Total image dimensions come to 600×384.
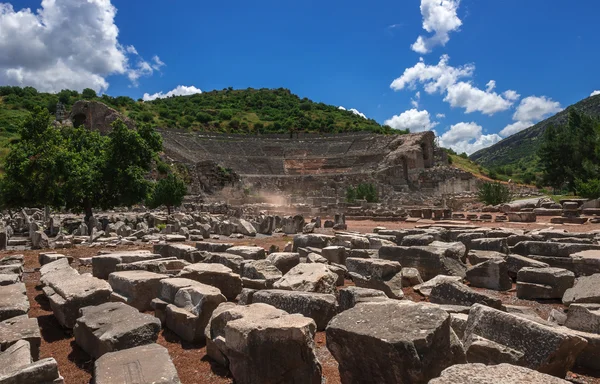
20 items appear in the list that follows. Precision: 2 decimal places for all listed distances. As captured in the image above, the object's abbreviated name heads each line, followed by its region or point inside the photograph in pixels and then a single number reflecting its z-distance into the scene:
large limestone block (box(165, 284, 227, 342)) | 5.14
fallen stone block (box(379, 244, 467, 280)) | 8.04
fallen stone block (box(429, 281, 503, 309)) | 5.42
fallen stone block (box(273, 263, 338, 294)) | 6.14
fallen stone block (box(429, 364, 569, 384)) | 2.60
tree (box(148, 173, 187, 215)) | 28.89
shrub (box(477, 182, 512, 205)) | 30.80
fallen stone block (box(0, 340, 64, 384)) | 3.23
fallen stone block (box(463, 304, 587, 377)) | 3.68
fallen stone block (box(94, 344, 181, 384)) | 3.29
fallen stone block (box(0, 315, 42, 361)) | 4.25
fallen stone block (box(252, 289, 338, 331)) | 5.16
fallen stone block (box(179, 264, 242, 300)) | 6.57
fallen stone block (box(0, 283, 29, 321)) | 5.05
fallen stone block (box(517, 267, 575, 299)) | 6.63
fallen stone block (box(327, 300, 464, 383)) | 3.22
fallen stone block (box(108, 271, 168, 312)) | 6.14
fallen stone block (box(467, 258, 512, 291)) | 7.45
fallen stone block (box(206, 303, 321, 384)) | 3.68
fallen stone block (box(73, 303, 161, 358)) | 4.21
